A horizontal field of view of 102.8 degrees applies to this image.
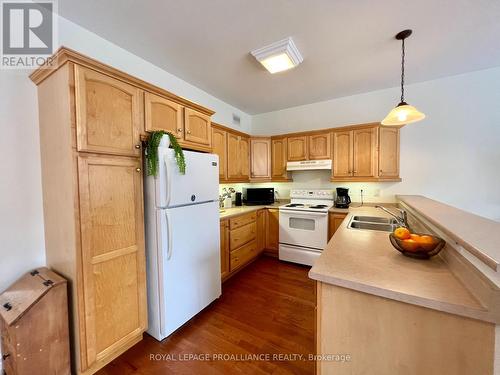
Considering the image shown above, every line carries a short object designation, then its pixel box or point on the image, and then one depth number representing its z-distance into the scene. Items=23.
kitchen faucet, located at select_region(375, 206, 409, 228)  1.84
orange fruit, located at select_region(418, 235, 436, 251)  1.07
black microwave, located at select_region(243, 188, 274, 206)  3.80
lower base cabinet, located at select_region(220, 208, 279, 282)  2.62
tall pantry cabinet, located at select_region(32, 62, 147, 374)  1.30
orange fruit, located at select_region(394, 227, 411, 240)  1.18
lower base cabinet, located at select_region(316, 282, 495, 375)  0.72
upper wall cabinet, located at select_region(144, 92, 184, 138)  1.68
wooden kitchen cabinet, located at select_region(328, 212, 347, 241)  2.90
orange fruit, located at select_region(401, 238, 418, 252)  1.09
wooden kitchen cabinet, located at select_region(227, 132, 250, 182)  3.27
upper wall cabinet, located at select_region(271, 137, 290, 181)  3.71
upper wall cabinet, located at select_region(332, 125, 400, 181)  3.01
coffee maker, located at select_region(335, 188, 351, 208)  3.17
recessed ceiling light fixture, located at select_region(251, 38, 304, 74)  1.98
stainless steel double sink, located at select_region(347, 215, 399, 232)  2.03
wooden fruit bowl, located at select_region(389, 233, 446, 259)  1.07
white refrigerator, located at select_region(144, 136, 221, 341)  1.66
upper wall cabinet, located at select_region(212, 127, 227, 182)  2.97
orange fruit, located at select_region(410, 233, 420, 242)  1.14
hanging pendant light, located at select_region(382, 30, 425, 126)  1.76
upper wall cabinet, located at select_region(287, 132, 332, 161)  3.34
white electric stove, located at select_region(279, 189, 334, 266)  2.99
